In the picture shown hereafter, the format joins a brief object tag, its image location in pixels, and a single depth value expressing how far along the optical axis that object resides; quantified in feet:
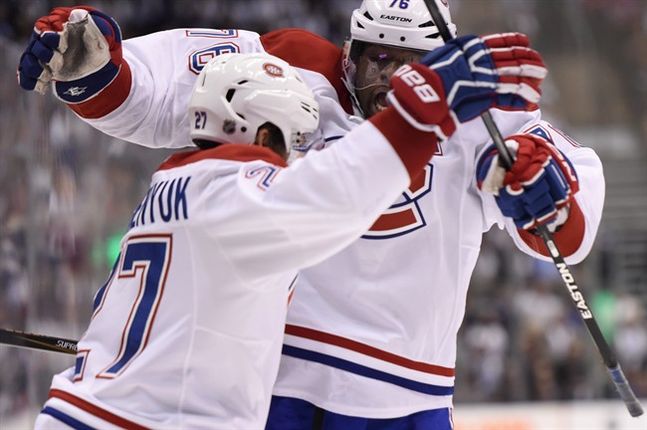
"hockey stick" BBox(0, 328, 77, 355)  18.39
